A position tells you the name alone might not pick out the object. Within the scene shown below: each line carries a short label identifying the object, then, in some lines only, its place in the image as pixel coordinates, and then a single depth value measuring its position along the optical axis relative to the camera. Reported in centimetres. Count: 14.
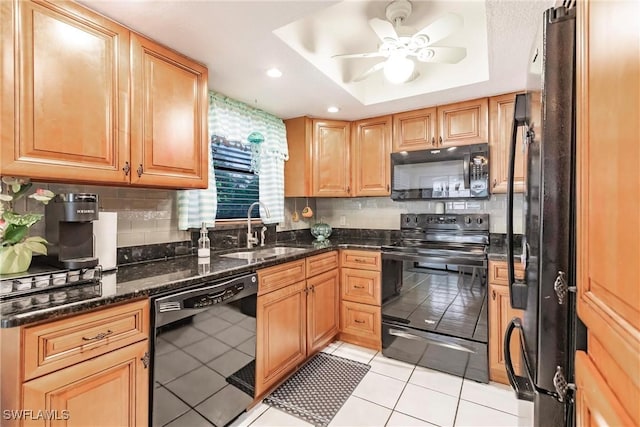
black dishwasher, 134
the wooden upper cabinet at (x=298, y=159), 305
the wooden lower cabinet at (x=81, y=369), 97
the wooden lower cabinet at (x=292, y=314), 193
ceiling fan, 158
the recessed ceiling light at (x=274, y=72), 202
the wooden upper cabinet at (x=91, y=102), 121
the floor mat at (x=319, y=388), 186
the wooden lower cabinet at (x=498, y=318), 215
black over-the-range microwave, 252
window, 257
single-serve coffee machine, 131
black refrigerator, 79
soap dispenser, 210
